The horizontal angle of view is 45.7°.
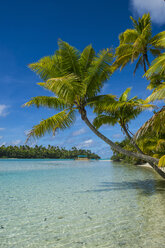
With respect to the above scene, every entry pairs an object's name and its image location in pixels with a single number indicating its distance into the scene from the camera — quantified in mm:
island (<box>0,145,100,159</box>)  81025
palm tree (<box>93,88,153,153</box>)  7921
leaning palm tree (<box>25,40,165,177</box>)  7426
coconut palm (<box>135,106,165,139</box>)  5602
